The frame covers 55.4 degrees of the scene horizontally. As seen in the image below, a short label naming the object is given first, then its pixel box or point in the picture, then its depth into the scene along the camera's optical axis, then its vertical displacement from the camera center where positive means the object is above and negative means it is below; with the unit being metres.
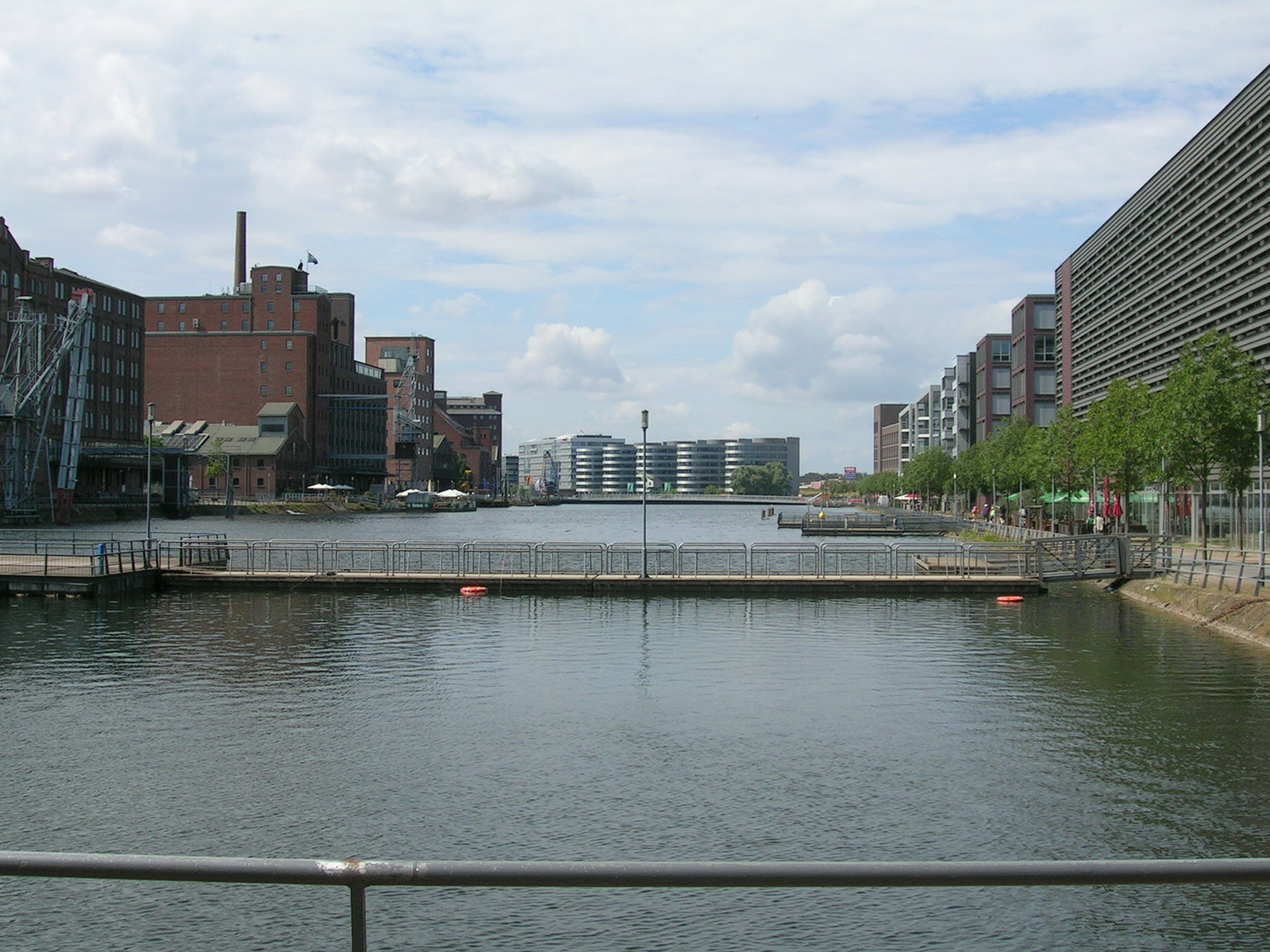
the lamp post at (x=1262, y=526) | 38.44 -0.99
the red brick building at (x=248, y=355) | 186.75 +20.46
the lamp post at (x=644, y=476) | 47.78 +1.54
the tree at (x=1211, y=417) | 53.72 +3.50
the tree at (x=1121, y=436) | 65.88 +3.27
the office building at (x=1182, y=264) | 62.19 +15.00
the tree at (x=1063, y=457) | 85.81 +2.61
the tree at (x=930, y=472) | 154.88 +2.69
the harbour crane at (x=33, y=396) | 110.38 +8.35
